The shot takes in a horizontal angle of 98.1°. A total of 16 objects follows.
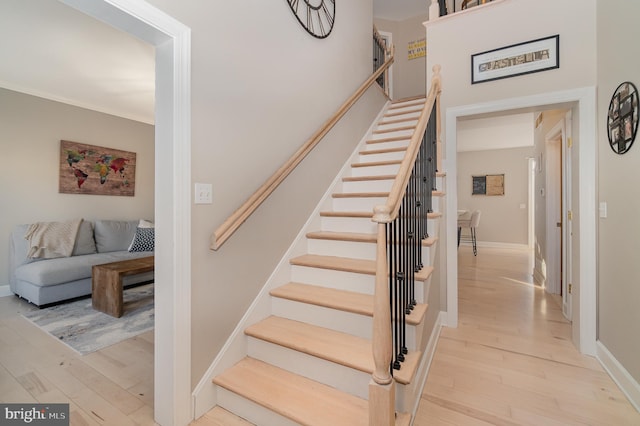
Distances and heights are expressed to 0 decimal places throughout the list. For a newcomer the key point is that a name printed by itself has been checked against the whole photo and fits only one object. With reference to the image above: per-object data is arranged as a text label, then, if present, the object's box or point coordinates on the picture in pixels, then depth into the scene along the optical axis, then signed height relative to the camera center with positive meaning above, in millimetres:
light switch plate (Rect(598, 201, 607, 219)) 1985 +25
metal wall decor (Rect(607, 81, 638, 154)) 1636 +601
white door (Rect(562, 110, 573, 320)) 2609 -48
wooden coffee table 2797 -744
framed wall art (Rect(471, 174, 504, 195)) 7504 +776
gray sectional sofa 3078 -612
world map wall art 3998 +661
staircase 1355 -748
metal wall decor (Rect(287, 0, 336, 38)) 2348 +1803
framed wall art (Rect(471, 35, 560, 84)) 2283 +1335
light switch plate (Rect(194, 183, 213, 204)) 1496 +105
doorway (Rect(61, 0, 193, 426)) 1388 -60
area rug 2342 -1070
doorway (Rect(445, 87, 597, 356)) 2111 +69
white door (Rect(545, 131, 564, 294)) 3455 +36
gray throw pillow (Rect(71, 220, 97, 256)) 3752 -402
